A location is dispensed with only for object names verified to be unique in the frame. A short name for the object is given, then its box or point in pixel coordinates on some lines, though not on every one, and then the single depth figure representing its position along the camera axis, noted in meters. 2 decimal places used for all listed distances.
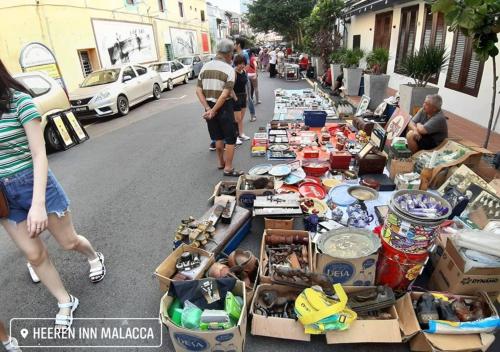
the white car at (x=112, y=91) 9.11
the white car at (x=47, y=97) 6.58
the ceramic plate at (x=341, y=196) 3.81
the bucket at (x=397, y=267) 2.31
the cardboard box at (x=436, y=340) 1.96
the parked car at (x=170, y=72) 14.39
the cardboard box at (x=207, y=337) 1.97
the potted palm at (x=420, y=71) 5.92
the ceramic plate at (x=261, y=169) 4.60
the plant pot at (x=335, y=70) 12.00
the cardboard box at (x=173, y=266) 2.49
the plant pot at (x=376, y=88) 8.10
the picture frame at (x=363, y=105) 7.68
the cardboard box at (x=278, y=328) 2.19
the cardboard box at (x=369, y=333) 2.08
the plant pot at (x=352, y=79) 10.11
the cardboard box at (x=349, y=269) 2.36
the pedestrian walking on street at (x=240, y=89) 5.86
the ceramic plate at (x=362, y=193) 3.88
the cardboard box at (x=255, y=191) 3.69
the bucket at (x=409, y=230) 2.17
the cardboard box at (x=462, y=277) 2.23
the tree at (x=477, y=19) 3.66
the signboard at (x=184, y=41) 23.30
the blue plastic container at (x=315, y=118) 6.92
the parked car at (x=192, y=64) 18.55
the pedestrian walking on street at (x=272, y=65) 16.83
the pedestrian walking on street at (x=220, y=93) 4.32
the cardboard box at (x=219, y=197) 3.64
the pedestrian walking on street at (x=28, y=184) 1.83
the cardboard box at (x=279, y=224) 3.17
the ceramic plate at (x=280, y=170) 4.42
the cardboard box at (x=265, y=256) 2.49
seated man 4.39
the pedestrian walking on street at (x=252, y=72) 8.30
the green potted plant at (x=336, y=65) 11.95
